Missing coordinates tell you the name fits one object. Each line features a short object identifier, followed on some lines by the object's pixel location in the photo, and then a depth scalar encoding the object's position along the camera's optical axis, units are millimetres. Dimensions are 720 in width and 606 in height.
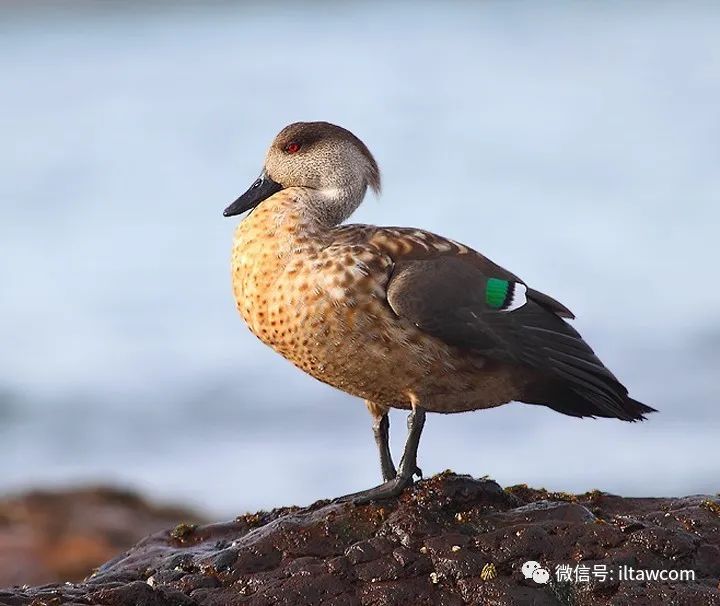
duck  10922
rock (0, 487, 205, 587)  18359
